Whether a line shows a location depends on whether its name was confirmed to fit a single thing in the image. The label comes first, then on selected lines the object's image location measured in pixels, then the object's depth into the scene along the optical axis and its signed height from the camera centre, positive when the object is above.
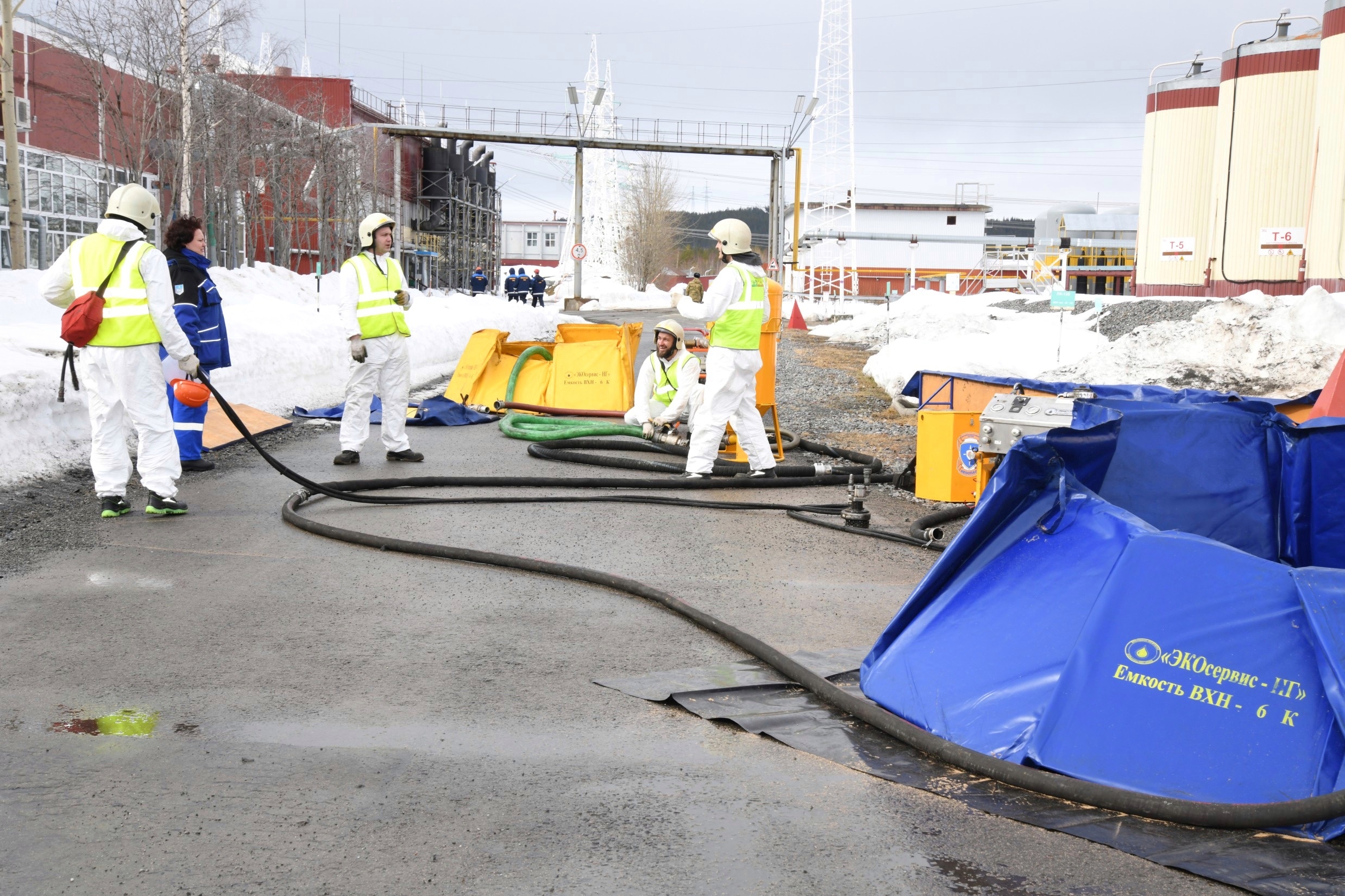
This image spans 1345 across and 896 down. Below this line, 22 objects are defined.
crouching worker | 12.37 -0.87
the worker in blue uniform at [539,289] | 56.31 +0.03
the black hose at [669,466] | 10.12 -1.47
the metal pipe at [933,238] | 79.99 +4.81
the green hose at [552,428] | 12.09 -1.41
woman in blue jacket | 10.22 -0.26
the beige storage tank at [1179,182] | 39.47 +4.02
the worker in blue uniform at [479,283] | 53.69 +0.24
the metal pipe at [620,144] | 49.16 +5.99
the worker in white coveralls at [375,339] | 10.69 -0.47
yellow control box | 8.83 -1.15
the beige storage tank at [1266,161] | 33.69 +4.12
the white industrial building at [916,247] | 98.31 +4.27
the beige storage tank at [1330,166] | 28.33 +3.35
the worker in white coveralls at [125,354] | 7.98 -0.48
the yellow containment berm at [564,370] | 14.54 -0.99
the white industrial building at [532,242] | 135.62 +5.44
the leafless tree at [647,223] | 98.12 +5.70
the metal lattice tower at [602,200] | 89.06 +6.85
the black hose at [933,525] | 7.77 -1.47
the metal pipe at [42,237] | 30.92 +1.08
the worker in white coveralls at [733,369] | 10.04 -0.62
